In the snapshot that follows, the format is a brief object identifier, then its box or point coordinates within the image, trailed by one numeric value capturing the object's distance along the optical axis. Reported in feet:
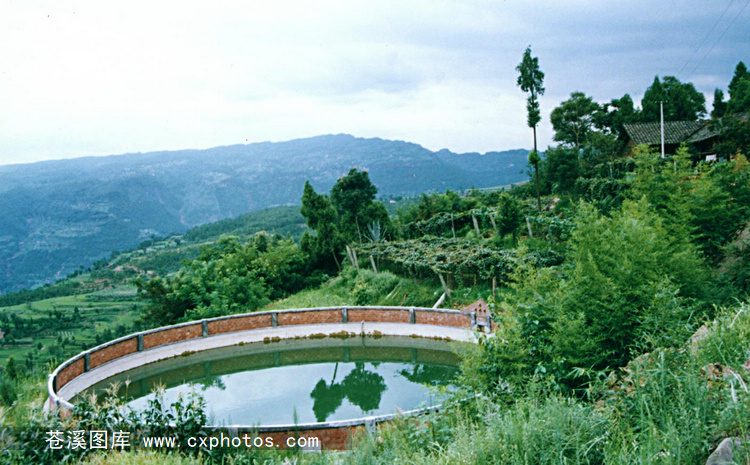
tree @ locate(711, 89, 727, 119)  97.14
